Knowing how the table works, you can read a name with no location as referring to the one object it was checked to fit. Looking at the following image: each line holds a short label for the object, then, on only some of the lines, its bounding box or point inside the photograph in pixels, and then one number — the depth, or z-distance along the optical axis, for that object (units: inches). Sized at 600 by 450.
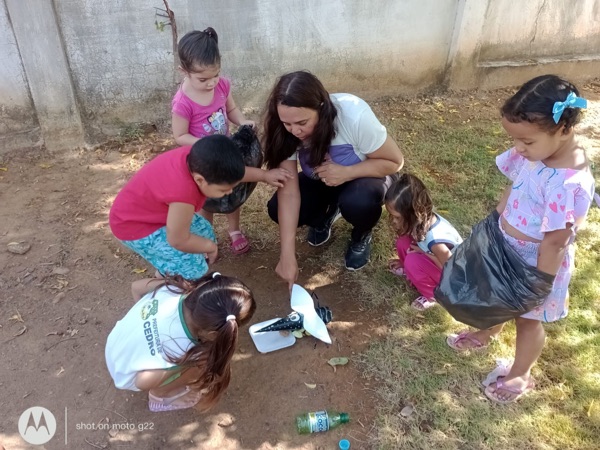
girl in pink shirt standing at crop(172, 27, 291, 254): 99.6
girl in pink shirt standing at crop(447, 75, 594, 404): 64.5
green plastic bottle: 84.4
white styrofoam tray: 98.6
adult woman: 91.8
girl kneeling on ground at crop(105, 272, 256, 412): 73.7
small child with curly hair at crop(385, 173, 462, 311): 97.0
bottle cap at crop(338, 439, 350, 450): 82.0
